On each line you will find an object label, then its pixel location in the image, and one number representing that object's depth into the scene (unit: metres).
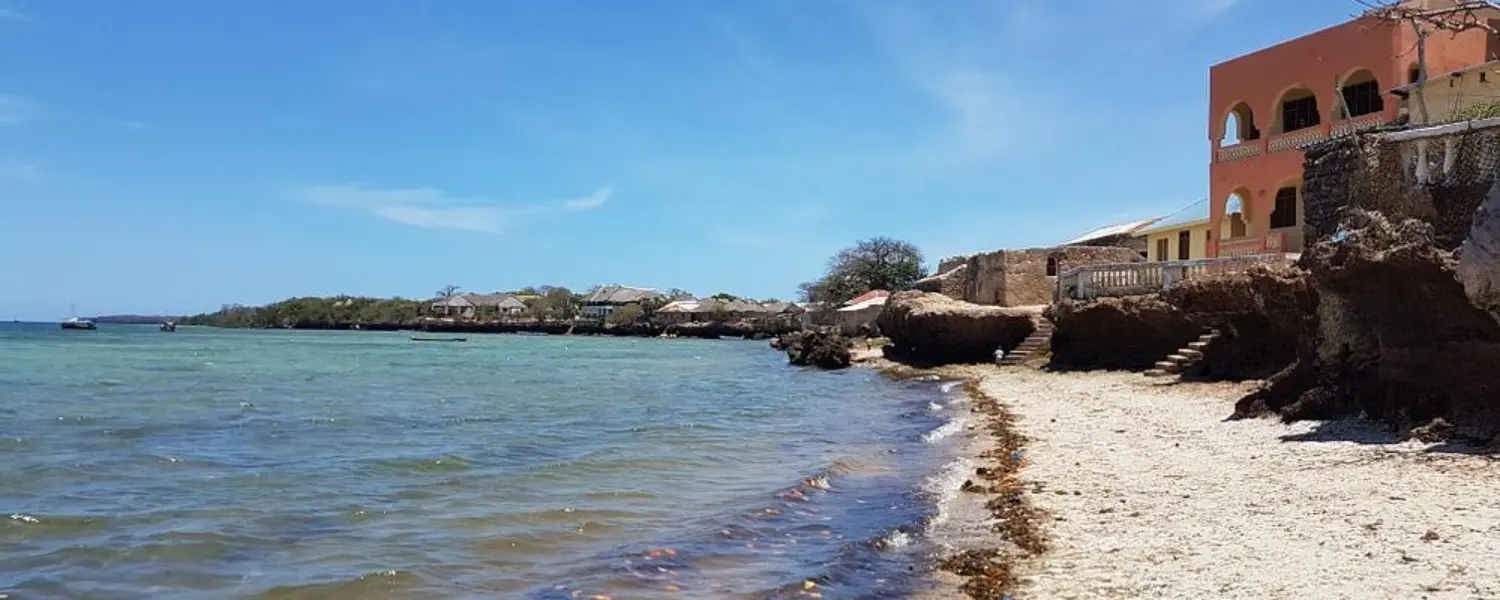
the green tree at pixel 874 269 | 74.69
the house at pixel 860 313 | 59.22
